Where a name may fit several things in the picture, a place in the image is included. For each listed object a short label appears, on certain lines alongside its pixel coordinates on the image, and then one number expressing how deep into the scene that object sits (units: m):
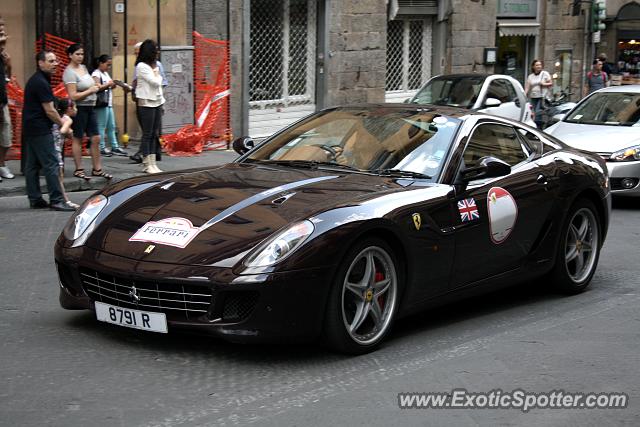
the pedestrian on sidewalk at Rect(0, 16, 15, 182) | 13.37
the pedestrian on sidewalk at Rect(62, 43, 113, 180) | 13.80
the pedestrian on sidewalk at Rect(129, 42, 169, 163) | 15.24
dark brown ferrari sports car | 5.65
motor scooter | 22.72
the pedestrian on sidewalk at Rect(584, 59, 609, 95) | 26.50
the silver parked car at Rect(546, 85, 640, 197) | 13.34
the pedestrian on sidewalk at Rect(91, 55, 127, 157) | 15.77
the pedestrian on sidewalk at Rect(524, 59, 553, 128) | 23.44
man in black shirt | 11.53
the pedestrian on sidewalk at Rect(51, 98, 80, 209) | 11.78
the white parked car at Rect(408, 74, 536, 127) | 19.06
